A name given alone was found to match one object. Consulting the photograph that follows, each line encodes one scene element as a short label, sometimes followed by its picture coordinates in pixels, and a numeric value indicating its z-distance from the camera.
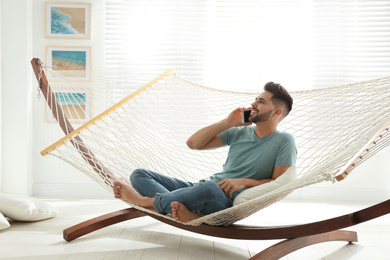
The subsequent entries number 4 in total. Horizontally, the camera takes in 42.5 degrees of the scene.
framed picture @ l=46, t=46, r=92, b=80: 3.90
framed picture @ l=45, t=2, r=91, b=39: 3.90
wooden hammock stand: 1.89
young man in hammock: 2.02
